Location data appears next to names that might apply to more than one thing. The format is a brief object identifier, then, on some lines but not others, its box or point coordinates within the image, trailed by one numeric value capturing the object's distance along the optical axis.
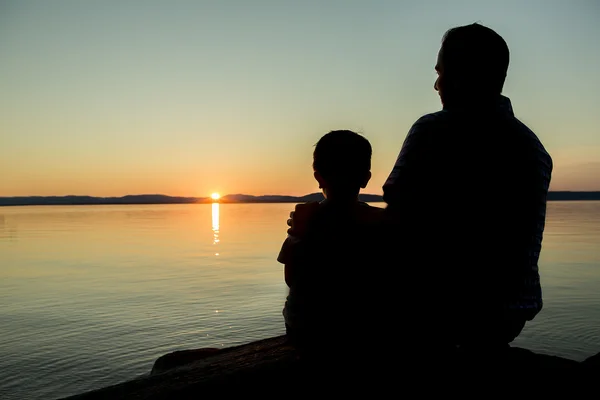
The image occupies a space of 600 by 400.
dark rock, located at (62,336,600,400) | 3.00
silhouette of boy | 3.12
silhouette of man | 2.83
